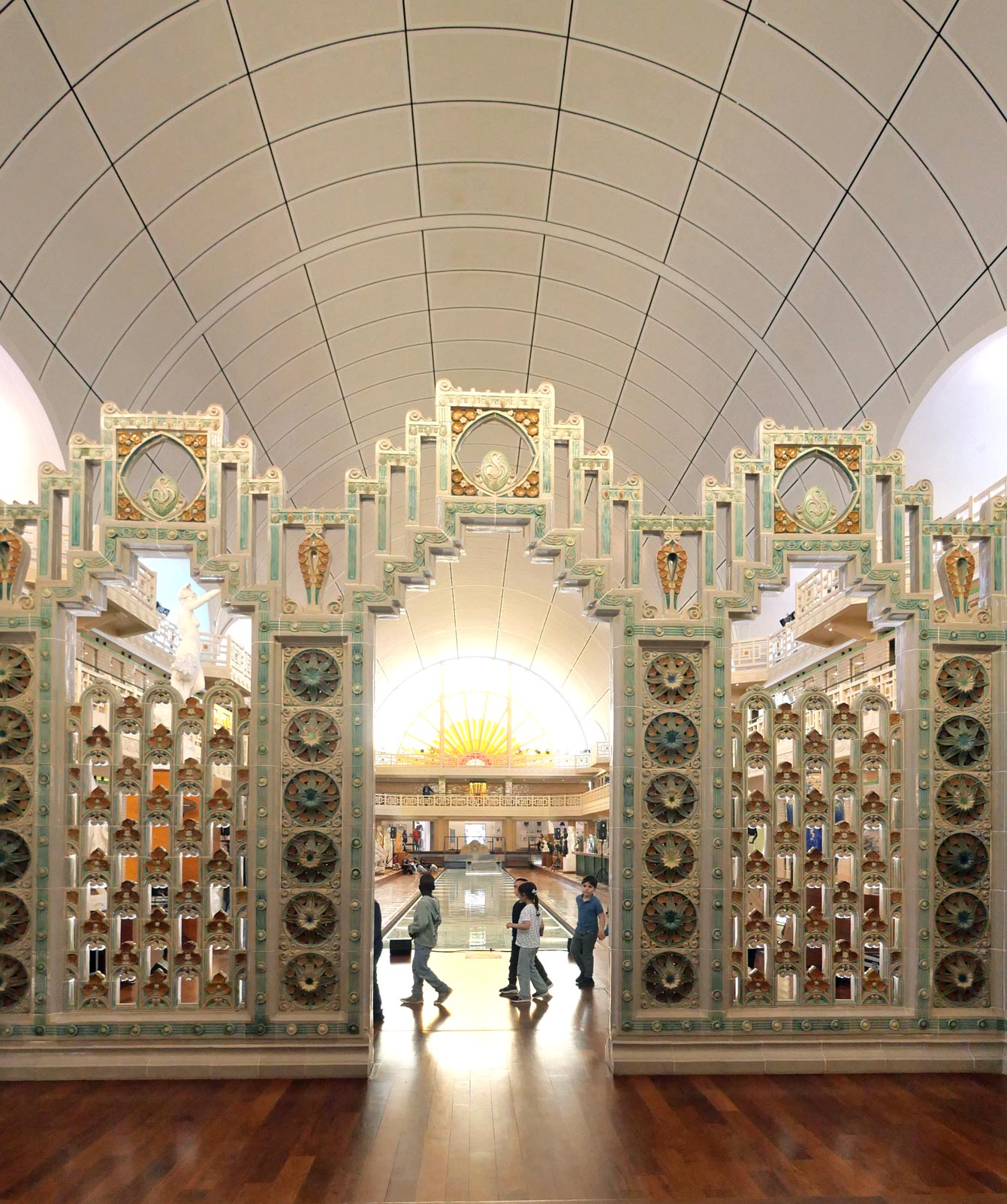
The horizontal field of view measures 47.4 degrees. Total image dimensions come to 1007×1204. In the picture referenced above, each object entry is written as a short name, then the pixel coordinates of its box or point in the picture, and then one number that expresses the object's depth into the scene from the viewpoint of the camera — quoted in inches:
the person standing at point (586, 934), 581.6
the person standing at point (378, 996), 480.7
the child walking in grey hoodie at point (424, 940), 534.9
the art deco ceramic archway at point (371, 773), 401.4
